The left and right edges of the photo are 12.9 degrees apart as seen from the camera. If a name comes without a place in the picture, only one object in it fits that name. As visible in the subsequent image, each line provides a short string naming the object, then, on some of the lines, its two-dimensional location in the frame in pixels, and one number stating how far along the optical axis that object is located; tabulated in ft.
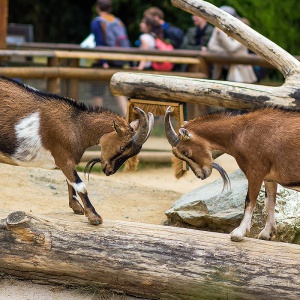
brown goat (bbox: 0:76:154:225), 34.35
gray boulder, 38.49
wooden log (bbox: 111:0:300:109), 39.82
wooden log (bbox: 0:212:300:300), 30.94
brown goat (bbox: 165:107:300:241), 32.69
